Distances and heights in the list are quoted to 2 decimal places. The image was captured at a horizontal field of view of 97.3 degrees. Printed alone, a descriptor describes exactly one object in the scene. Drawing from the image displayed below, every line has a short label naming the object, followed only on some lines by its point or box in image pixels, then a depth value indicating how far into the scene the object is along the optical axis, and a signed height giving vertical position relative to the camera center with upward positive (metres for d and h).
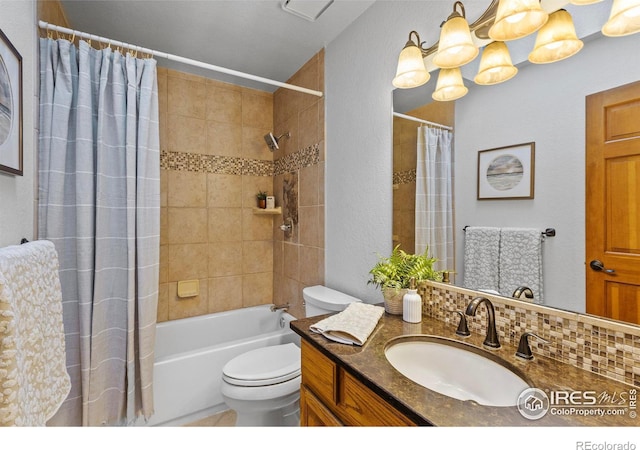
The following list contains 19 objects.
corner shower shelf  2.44 +0.13
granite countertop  0.59 -0.41
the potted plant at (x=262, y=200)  2.51 +0.23
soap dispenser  1.12 -0.33
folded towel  0.96 -0.36
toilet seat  1.42 -0.78
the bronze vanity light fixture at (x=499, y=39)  0.75 +0.60
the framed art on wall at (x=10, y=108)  0.88 +0.40
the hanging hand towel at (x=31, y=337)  0.63 -0.30
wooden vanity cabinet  0.73 -0.52
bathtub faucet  2.32 -0.68
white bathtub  1.68 -0.91
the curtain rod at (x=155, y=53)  1.27 +0.92
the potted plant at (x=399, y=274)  1.18 -0.21
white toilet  1.41 -0.79
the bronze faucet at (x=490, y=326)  0.90 -0.33
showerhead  2.34 +0.70
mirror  0.78 +0.31
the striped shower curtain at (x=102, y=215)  1.37 +0.06
